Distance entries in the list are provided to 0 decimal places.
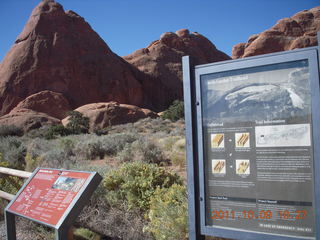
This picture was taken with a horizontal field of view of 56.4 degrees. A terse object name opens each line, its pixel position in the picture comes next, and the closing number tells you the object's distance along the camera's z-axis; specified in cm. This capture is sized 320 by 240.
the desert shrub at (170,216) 335
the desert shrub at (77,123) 2360
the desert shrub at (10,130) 2299
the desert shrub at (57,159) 813
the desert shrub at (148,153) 856
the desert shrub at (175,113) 2828
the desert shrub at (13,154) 892
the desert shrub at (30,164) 742
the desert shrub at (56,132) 2040
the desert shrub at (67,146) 1052
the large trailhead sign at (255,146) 204
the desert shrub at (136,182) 448
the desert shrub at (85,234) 381
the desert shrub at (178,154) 795
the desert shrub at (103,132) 2184
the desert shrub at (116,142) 1058
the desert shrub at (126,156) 859
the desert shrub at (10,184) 559
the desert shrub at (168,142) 1049
